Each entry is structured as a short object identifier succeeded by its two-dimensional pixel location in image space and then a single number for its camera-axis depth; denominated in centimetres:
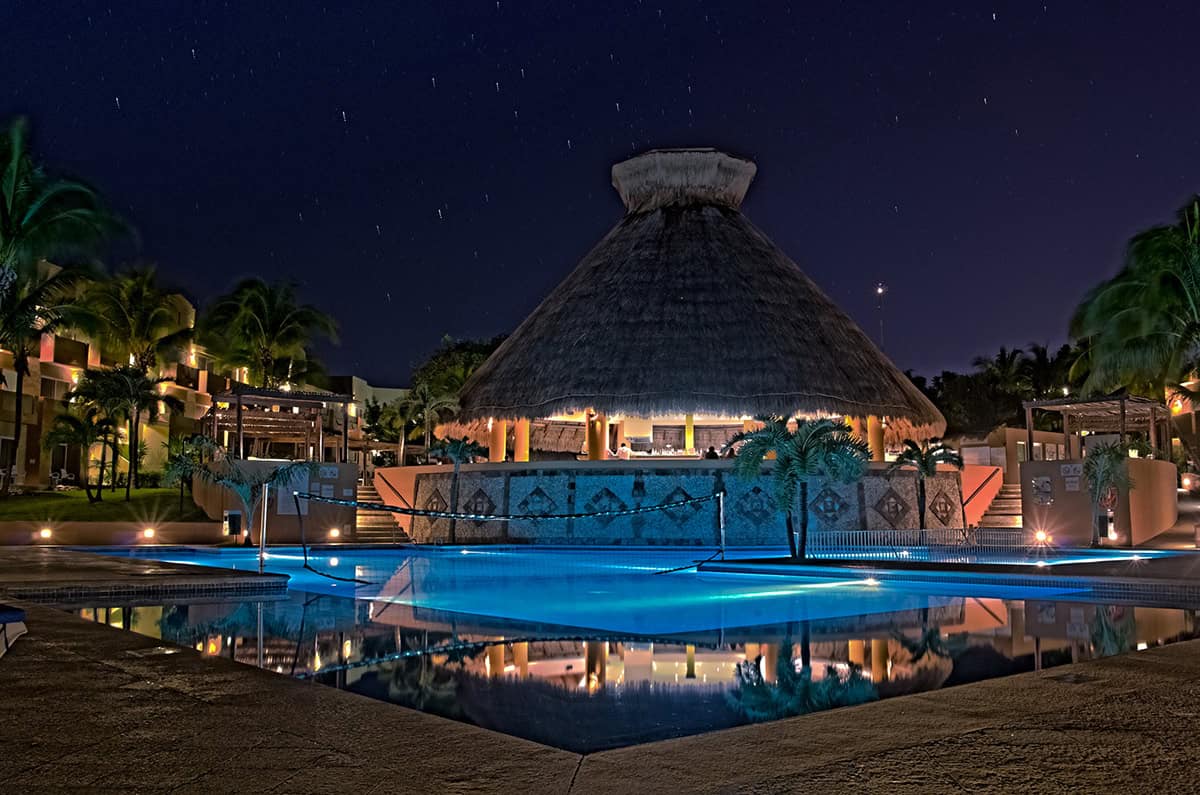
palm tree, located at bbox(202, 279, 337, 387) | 3712
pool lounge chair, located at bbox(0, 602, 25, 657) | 542
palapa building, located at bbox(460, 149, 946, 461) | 2462
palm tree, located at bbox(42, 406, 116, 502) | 2939
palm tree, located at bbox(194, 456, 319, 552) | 2141
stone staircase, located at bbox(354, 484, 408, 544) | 2448
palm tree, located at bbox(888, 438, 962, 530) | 2316
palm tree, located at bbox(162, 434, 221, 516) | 2180
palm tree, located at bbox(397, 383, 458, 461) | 2930
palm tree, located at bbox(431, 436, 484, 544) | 2459
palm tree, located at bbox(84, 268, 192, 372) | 3341
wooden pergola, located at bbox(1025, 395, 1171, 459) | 2439
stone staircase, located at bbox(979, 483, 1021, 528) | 2678
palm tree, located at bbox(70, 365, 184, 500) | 2902
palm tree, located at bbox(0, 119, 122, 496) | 2406
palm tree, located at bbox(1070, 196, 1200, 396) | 2497
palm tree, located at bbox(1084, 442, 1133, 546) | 1975
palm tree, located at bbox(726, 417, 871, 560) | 1544
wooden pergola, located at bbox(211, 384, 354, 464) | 2455
